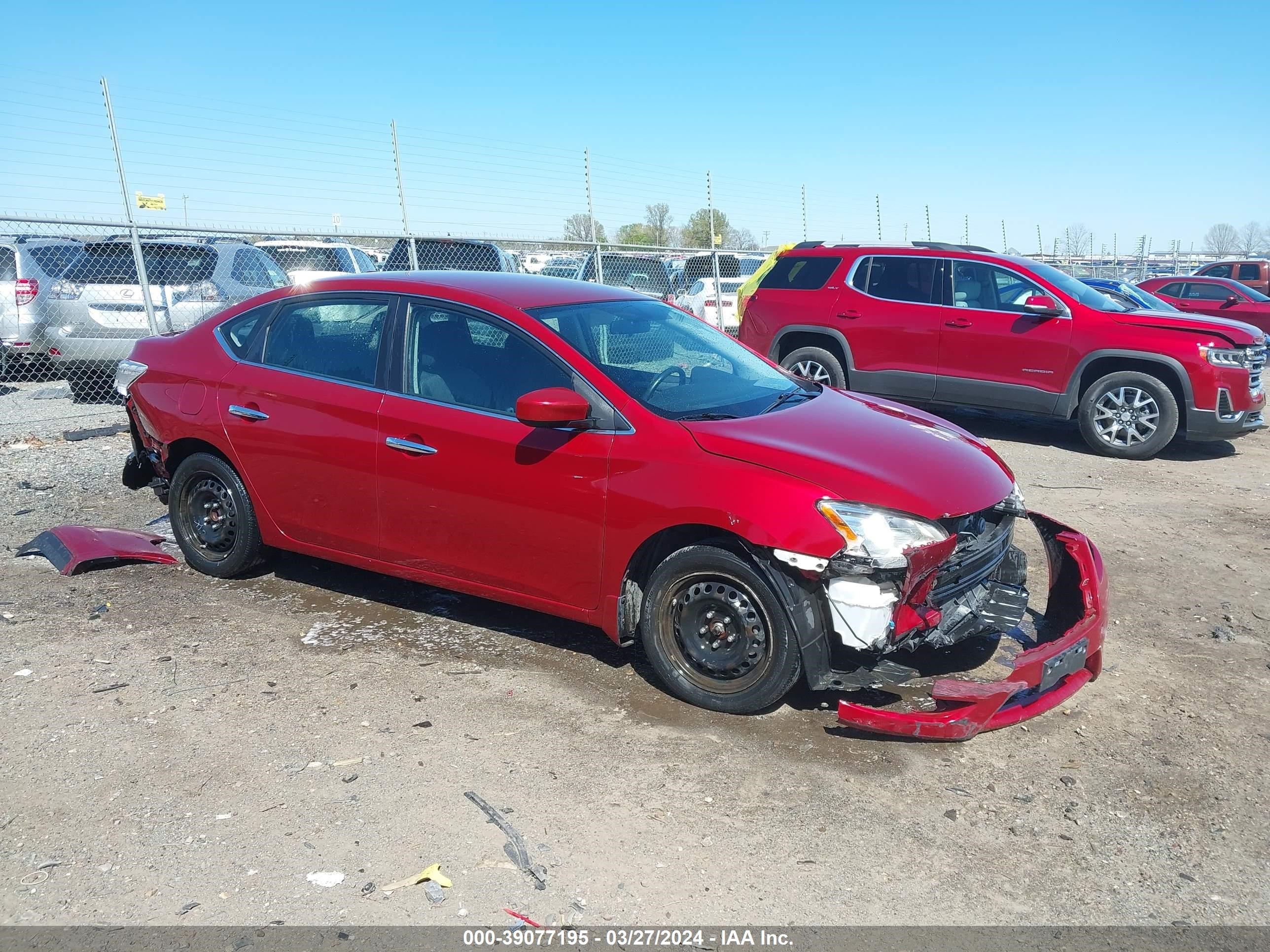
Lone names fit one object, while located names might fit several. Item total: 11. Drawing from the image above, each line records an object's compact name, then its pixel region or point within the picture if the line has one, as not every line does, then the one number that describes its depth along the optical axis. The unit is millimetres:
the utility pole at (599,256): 13562
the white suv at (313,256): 14812
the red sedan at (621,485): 3746
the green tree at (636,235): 37875
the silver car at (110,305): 10297
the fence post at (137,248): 9422
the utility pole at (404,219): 11766
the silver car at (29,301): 10469
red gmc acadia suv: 9016
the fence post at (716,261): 14734
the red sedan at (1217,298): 17906
